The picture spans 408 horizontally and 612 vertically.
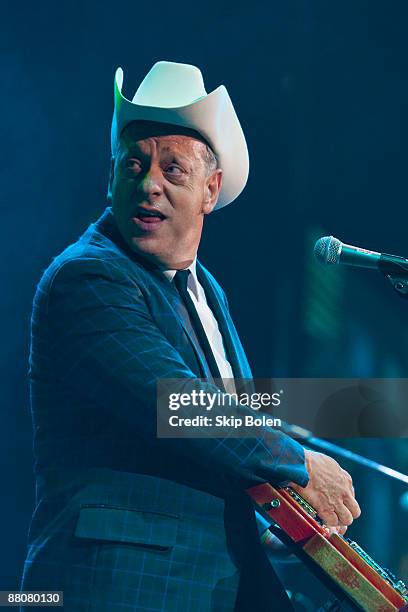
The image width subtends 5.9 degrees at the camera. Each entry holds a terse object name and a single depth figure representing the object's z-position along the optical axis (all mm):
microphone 7179
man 7029
